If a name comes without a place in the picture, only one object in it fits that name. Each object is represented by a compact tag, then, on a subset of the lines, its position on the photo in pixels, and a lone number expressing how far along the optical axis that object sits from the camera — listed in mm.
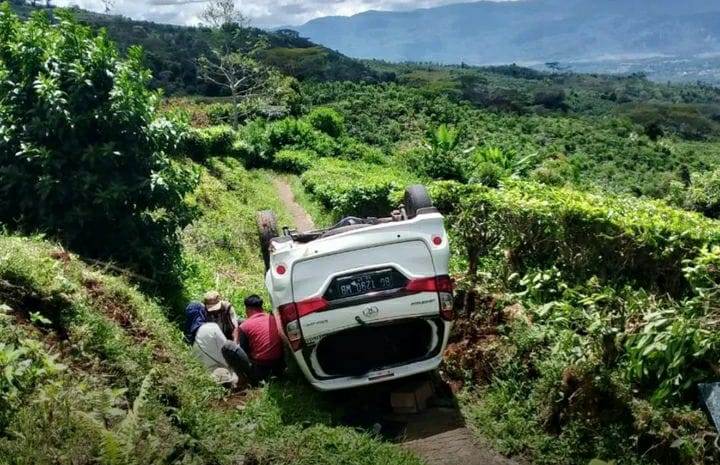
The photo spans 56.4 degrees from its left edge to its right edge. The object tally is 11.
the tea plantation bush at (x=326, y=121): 42094
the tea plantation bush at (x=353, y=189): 18438
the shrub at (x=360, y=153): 36562
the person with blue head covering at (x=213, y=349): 7695
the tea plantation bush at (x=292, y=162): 31516
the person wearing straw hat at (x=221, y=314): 8695
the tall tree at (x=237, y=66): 41188
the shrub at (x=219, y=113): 43812
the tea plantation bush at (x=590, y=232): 7328
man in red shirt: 7762
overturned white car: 6637
